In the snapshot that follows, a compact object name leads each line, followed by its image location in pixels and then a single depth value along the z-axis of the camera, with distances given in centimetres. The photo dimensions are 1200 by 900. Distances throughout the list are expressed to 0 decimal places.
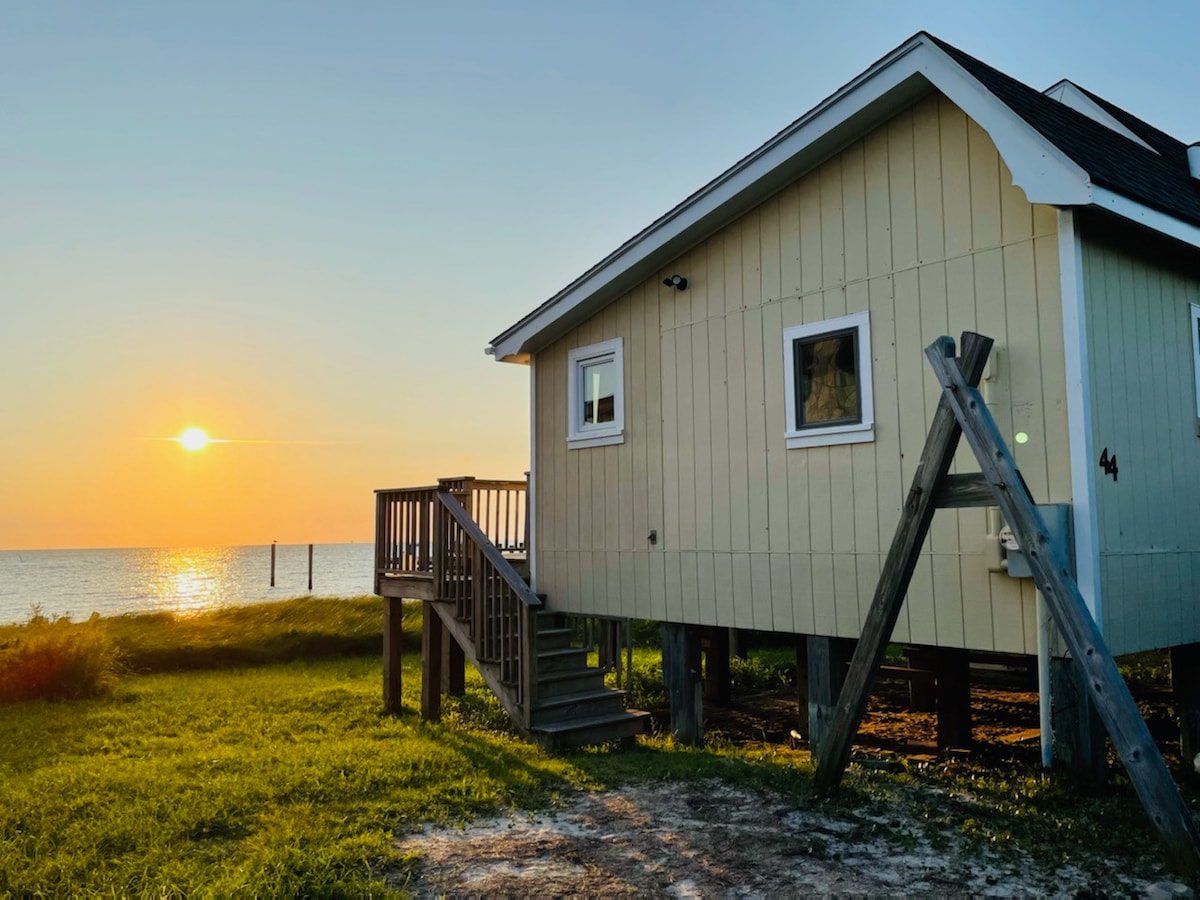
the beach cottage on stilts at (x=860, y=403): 617
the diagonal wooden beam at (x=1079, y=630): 432
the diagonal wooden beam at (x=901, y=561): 531
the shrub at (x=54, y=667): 1209
